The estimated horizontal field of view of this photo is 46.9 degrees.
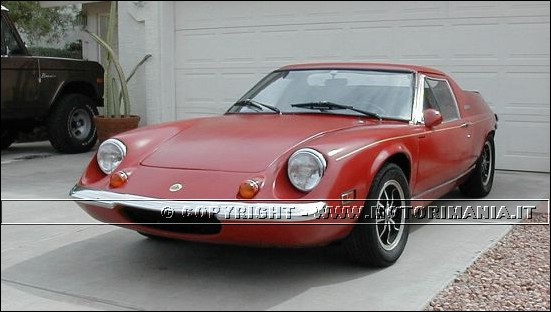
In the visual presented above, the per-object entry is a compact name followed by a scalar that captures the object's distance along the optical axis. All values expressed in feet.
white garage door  23.88
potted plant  25.00
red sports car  10.89
